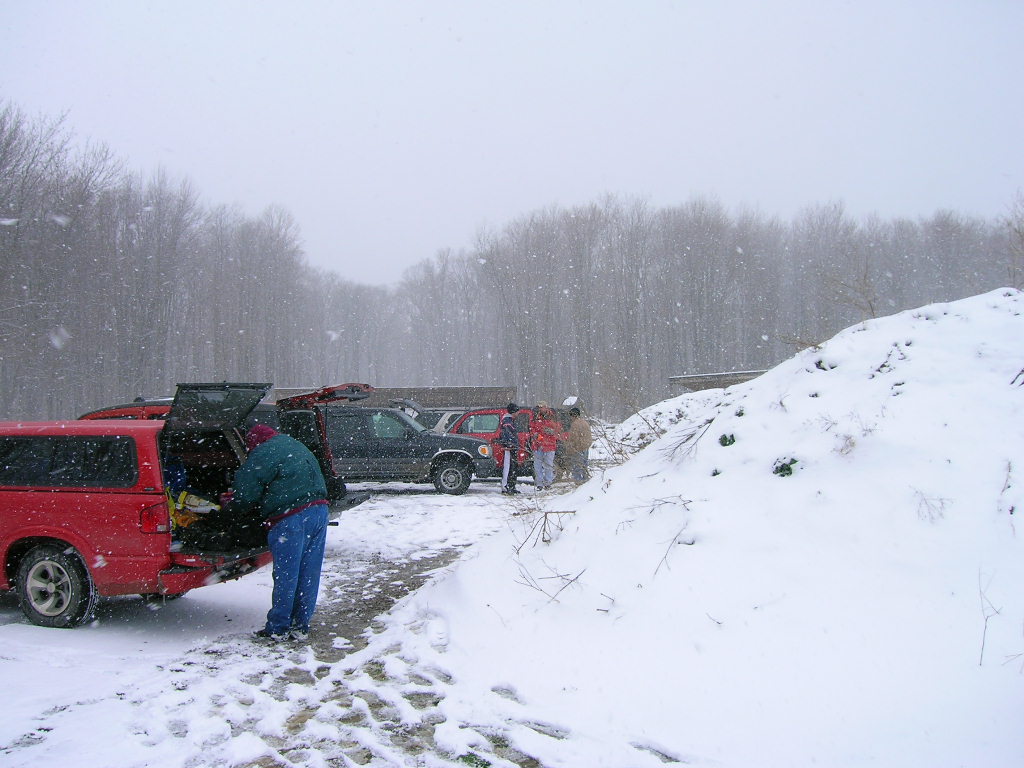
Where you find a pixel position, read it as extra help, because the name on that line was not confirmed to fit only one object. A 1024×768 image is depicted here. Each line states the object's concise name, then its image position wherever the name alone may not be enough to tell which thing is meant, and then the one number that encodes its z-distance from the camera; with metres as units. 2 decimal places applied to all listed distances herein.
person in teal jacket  5.01
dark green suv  13.36
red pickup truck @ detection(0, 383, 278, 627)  4.89
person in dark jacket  13.36
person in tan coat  10.29
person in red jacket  12.02
